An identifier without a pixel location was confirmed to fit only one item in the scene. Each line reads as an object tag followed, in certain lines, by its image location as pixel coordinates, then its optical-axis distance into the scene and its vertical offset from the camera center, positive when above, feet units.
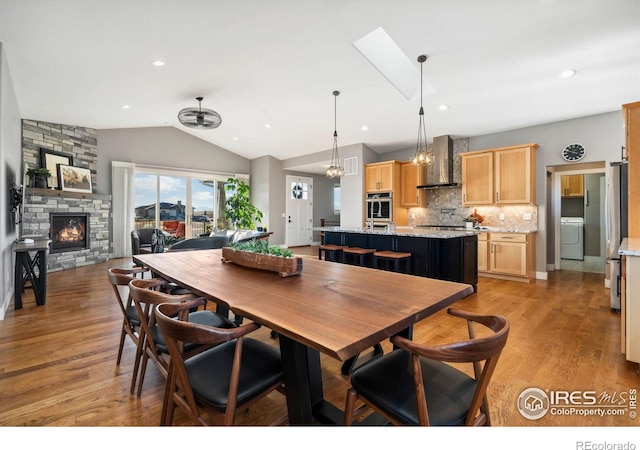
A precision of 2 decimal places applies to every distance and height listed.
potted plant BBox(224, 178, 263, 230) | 27.27 +1.26
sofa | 15.89 -0.96
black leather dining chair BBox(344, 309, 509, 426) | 3.10 -2.08
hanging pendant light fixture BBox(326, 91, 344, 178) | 16.11 +2.75
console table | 11.37 -1.73
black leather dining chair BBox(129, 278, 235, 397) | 4.97 -2.01
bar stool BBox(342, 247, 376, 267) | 15.11 -1.58
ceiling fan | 13.65 +4.72
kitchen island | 13.28 -1.31
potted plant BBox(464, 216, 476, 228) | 19.24 -0.06
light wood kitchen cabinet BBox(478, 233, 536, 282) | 16.34 -1.96
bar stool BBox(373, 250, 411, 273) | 13.48 -1.71
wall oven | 22.06 +1.02
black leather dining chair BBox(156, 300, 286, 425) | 3.62 -2.10
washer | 22.41 -1.34
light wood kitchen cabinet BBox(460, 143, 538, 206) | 17.02 +2.59
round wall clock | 16.53 +3.65
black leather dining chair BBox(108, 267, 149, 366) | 6.27 -2.01
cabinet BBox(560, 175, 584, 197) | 22.41 +2.53
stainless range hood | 20.43 +3.87
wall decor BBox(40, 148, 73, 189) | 18.63 +3.86
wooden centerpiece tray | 6.09 -0.84
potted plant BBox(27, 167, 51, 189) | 17.47 +2.68
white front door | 30.60 +1.21
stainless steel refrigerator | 11.30 +0.25
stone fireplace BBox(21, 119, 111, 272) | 17.93 +0.99
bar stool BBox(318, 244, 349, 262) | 16.51 -1.66
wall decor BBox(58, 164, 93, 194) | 19.51 +2.97
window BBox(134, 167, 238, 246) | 24.71 +1.82
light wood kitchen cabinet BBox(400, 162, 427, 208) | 21.88 +2.62
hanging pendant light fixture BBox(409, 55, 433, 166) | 13.04 +2.68
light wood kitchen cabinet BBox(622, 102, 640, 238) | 7.93 +1.44
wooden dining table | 3.38 -1.15
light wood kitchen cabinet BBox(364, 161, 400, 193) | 22.03 +3.30
